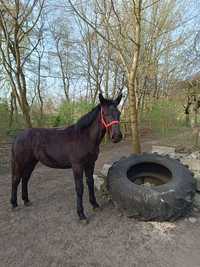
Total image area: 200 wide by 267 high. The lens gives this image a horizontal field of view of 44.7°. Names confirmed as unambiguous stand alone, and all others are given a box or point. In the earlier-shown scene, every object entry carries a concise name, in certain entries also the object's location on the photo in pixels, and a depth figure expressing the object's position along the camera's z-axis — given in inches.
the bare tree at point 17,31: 316.2
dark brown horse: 126.4
